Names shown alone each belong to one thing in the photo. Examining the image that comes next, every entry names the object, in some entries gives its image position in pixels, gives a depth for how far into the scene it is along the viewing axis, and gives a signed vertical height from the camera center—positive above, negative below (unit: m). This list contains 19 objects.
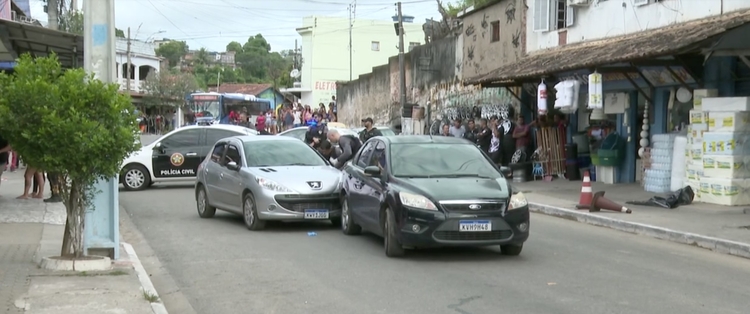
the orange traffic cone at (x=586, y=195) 16.73 -1.28
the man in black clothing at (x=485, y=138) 25.50 -0.32
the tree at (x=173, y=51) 132.12 +11.63
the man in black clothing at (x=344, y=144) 17.64 -0.37
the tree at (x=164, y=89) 71.19 +3.07
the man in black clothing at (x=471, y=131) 26.59 -0.11
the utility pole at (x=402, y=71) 36.69 +2.35
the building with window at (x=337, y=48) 73.25 +6.64
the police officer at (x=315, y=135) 20.41 -0.19
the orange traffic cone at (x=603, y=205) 16.06 -1.41
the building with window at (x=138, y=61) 72.12 +5.66
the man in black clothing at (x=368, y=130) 20.52 -0.07
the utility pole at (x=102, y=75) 10.04 +0.58
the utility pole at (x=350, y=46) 71.06 +6.58
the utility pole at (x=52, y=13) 32.12 +4.16
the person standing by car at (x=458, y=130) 28.09 -0.08
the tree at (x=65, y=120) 8.99 +0.06
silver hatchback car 13.53 -0.88
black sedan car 10.43 -0.87
